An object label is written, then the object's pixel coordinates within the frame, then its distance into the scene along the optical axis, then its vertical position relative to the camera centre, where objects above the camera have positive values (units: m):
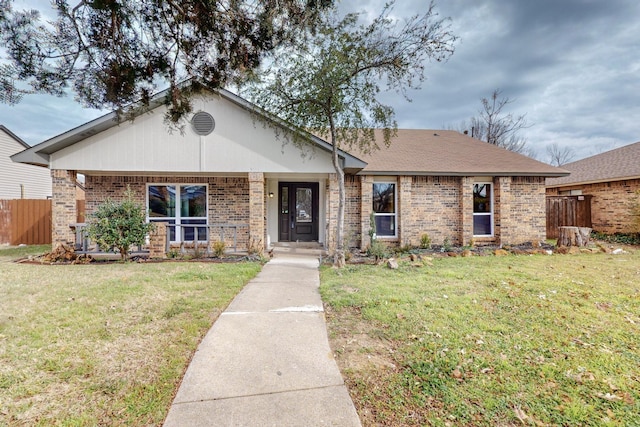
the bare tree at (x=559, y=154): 37.81 +7.63
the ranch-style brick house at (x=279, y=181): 9.04 +1.34
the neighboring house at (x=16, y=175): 17.35 +2.81
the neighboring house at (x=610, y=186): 12.91 +1.32
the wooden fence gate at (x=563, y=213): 13.86 +0.02
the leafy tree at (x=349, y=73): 6.58 +3.33
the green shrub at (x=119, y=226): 7.95 -0.19
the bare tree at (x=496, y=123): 26.34 +8.36
